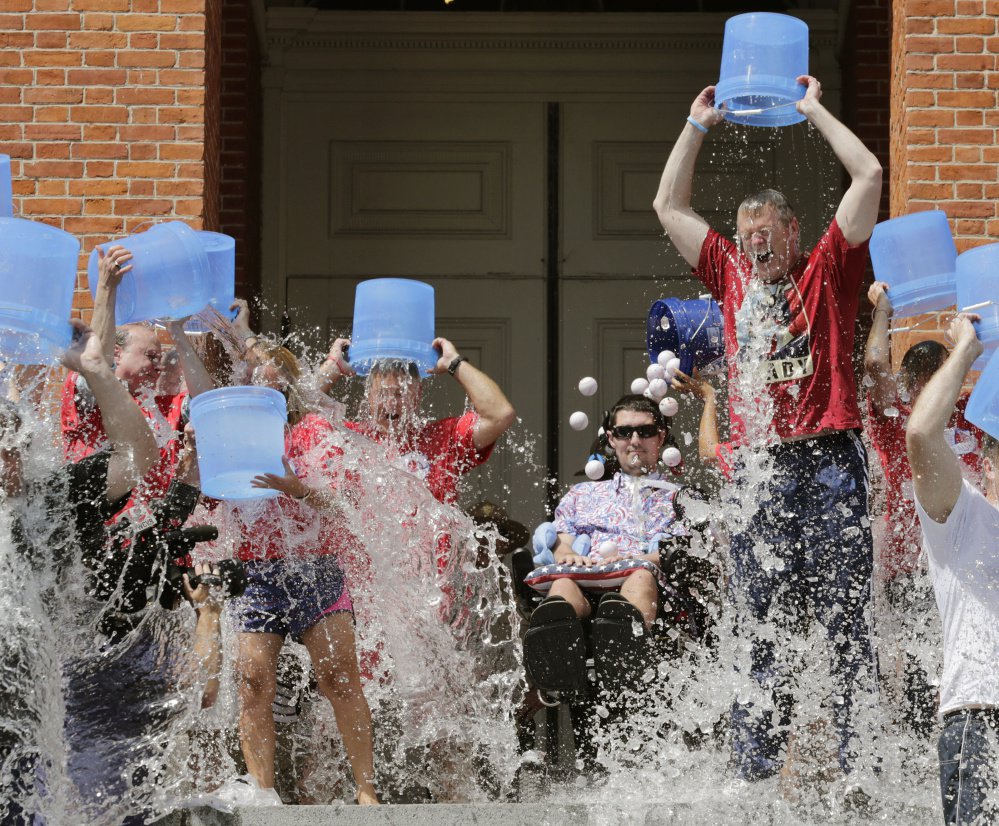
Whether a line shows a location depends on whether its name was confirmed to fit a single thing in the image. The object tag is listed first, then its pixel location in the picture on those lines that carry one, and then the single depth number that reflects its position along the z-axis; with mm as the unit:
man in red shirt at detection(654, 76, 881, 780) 9117
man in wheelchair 10758
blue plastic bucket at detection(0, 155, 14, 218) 9703
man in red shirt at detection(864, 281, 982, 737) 10094
